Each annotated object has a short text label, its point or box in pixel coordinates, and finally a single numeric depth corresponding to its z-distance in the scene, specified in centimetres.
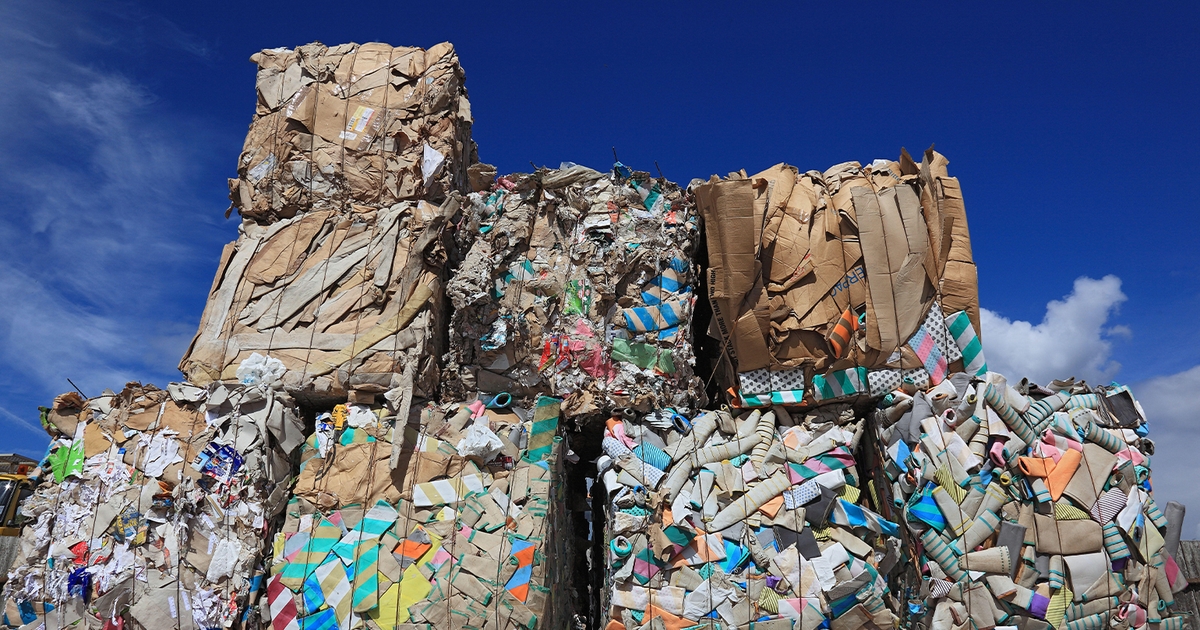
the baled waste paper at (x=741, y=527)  246
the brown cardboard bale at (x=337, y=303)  285
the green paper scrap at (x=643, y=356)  275
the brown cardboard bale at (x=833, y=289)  274
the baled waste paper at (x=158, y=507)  259
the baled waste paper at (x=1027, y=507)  246
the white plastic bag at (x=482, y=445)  269
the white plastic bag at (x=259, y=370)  285
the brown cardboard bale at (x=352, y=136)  320
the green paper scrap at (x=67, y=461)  276
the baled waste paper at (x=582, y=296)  276
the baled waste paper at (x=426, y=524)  251
